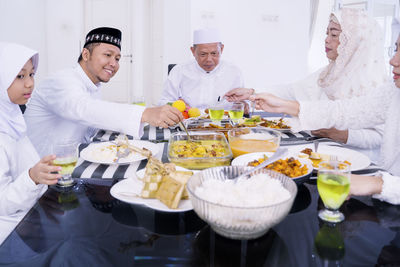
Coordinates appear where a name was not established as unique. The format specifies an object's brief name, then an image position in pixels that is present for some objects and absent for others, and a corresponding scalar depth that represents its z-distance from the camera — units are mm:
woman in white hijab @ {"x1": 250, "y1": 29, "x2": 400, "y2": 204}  1587
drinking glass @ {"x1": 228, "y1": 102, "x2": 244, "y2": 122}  2059
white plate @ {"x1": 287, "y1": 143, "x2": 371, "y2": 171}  1267
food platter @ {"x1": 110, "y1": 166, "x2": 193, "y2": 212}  875
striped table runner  1225
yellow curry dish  1213
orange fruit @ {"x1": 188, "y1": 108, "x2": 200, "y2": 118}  2297
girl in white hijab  1094
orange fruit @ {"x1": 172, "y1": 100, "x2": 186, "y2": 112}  2273
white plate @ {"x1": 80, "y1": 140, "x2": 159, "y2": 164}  1315
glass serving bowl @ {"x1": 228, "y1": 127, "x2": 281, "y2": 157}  1377
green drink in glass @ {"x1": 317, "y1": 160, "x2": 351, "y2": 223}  882
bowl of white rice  692
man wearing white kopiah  3574
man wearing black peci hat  1616
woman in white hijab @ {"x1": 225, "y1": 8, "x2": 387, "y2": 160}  2130
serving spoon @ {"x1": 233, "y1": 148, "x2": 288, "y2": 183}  902
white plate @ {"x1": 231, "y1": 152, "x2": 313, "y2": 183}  1228
